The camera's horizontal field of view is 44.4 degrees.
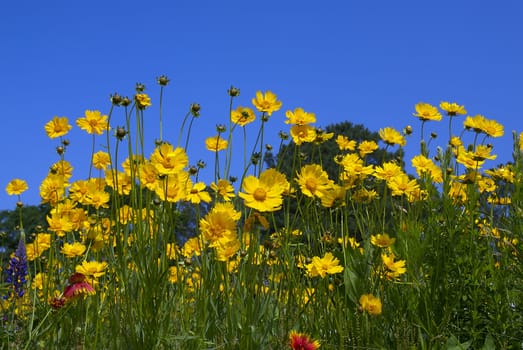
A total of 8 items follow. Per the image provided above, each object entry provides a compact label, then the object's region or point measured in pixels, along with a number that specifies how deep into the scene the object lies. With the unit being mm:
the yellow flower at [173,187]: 2162
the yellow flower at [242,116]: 2582
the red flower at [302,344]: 1929
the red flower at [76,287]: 2150
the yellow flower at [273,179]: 2027
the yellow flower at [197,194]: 2422
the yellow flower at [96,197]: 2786
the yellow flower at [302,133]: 2512
